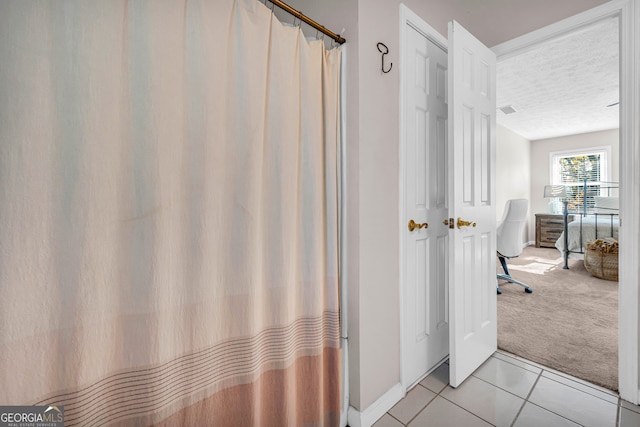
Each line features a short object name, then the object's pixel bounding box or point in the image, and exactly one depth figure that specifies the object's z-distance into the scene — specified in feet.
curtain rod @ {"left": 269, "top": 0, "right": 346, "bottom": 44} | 3.62
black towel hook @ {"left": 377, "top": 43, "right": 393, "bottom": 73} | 4.51
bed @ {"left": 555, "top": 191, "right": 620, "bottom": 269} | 13.03
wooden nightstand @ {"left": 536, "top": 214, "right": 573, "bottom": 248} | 19.20
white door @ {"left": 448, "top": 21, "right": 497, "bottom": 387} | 5.09
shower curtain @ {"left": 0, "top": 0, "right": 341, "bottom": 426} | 2.22
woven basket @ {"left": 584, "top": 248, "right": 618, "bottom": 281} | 11.30
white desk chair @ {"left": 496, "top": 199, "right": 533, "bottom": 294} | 10.05
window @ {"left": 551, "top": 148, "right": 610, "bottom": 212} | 19.03
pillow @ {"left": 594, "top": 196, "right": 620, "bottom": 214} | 15.07
